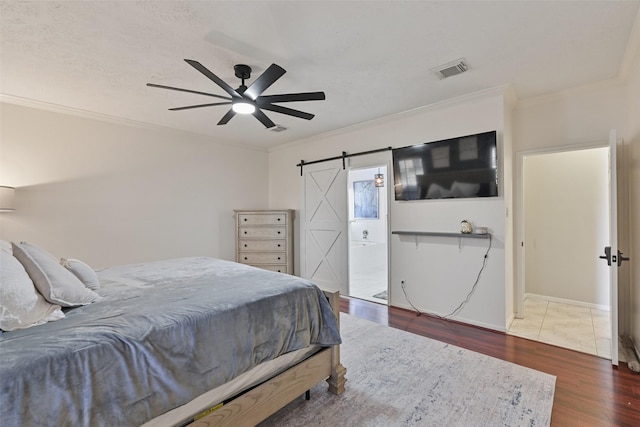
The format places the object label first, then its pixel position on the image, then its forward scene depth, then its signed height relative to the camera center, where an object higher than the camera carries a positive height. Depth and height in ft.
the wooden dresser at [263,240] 17.39 -1.43
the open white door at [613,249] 8.04 -0.96
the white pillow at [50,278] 5.09 -1.11
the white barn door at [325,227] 16.07 -0.63
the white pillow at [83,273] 6.44 -1.25
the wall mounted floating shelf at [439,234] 10.87 -0.76
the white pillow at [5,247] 5.18 -0.55
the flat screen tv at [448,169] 10.84 +1.87
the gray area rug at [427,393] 6.33 -4.33
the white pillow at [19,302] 4.25 -1.29
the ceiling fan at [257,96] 7.05 +3.28
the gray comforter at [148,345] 3.62 -2.00
